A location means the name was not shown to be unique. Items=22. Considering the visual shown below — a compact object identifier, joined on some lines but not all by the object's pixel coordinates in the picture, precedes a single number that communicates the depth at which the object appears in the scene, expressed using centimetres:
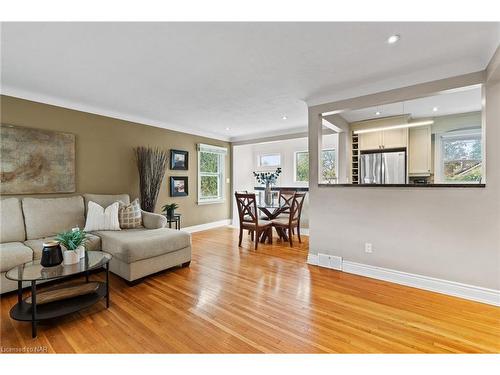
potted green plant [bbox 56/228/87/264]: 216
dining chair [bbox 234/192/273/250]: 425
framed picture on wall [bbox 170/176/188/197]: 505
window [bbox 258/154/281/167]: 657
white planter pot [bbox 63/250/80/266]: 215
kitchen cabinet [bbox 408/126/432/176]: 439
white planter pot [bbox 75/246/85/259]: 222
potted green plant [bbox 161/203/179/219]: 451
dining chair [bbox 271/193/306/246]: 442
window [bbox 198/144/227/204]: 577
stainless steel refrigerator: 441
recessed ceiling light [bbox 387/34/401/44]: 196
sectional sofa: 257
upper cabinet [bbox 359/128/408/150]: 440
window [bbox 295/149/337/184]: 572
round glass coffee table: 184
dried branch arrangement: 430
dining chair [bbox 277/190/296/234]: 482
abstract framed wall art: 303
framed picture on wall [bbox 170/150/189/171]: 504
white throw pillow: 329
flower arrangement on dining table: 527
